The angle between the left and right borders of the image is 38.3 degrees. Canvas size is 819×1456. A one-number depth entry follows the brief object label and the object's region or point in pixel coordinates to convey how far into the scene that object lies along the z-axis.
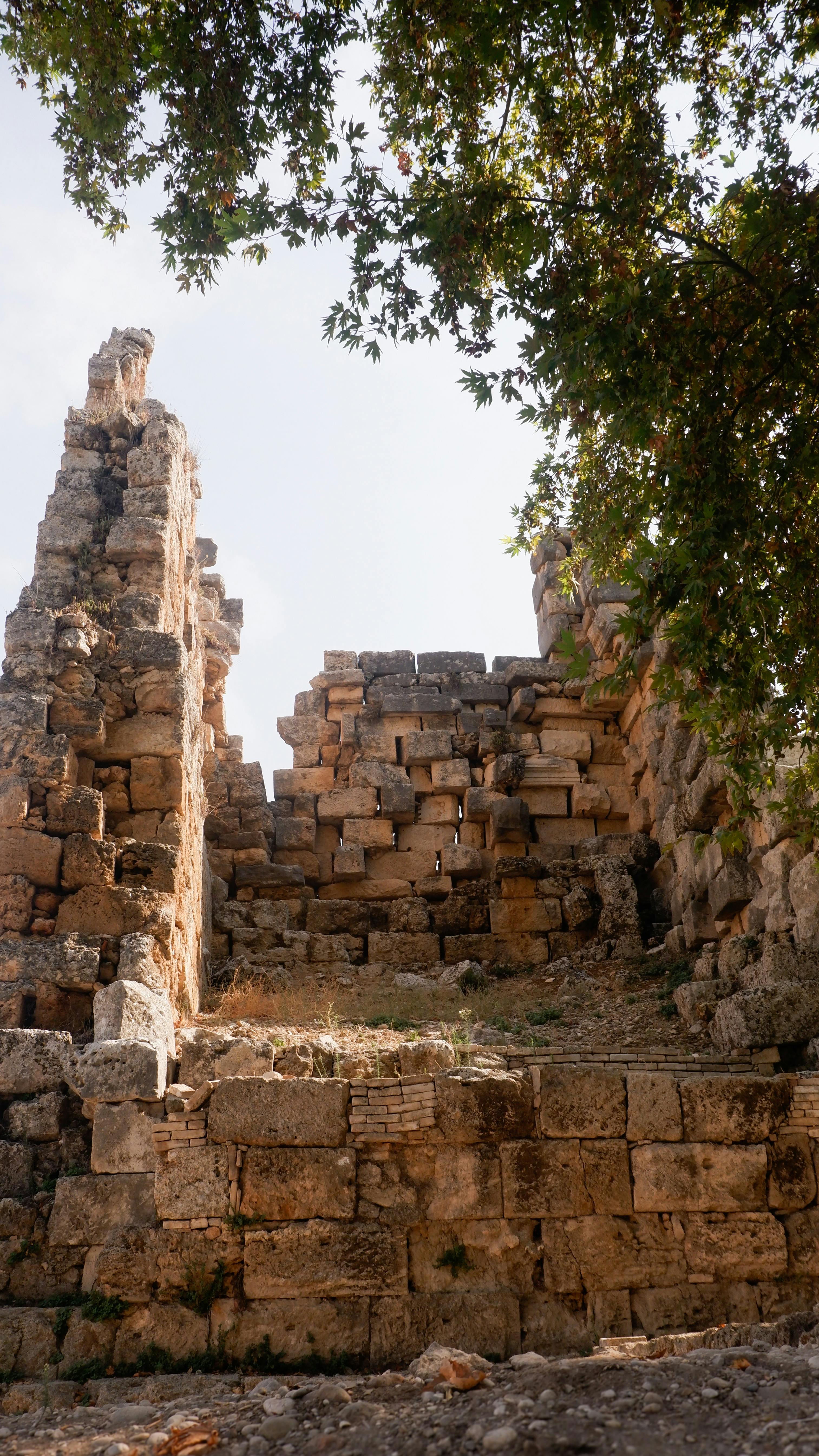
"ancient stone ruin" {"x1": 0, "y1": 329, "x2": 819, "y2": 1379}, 6.49
